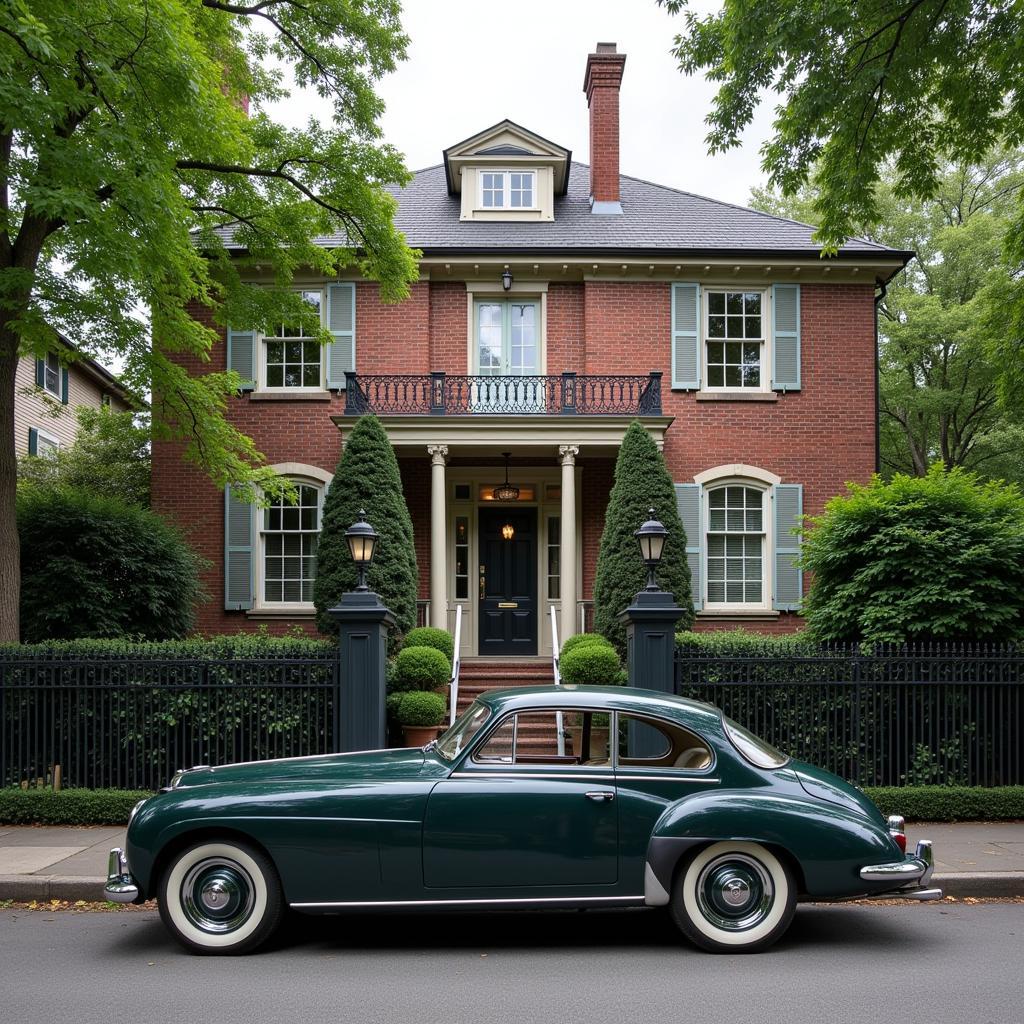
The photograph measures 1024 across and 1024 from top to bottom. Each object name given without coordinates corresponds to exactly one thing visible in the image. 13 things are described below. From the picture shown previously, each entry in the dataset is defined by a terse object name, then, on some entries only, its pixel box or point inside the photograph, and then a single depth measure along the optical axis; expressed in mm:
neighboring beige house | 24344
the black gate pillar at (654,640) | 9727
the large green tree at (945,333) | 25516
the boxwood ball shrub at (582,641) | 13758
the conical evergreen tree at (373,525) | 14336
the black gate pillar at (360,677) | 9766
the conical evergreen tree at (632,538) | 14484
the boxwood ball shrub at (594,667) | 12516
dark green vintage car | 5703
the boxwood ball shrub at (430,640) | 14016
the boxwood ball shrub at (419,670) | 12328
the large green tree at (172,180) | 9727
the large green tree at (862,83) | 10719
